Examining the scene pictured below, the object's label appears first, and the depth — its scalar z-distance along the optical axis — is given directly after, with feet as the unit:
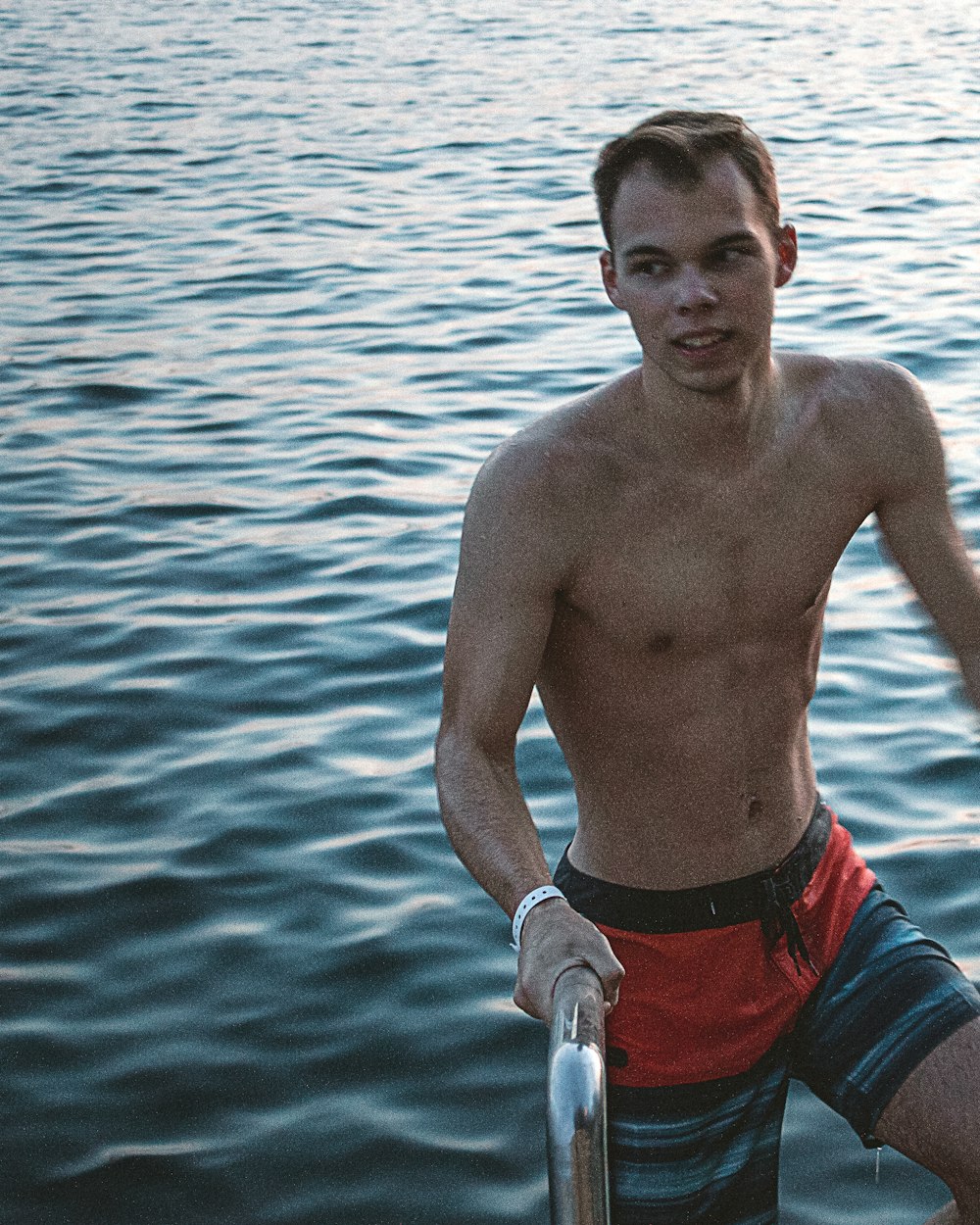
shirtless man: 9.28
